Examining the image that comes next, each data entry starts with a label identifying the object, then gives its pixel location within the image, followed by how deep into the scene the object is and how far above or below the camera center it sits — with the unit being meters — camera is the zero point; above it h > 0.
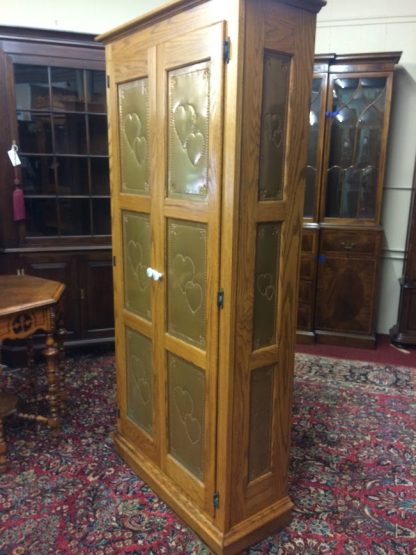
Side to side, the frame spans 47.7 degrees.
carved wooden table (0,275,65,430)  2.25 -0.71
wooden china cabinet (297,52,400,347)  3.59 -0.21
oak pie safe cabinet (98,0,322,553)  1.51 -0.22
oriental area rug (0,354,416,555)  1.85 -1.42
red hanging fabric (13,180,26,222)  3.17 -0.25
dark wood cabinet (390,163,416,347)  3.71 -0.96
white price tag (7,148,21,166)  3.13 +0.06
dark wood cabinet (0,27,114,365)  3.12 -0.02
